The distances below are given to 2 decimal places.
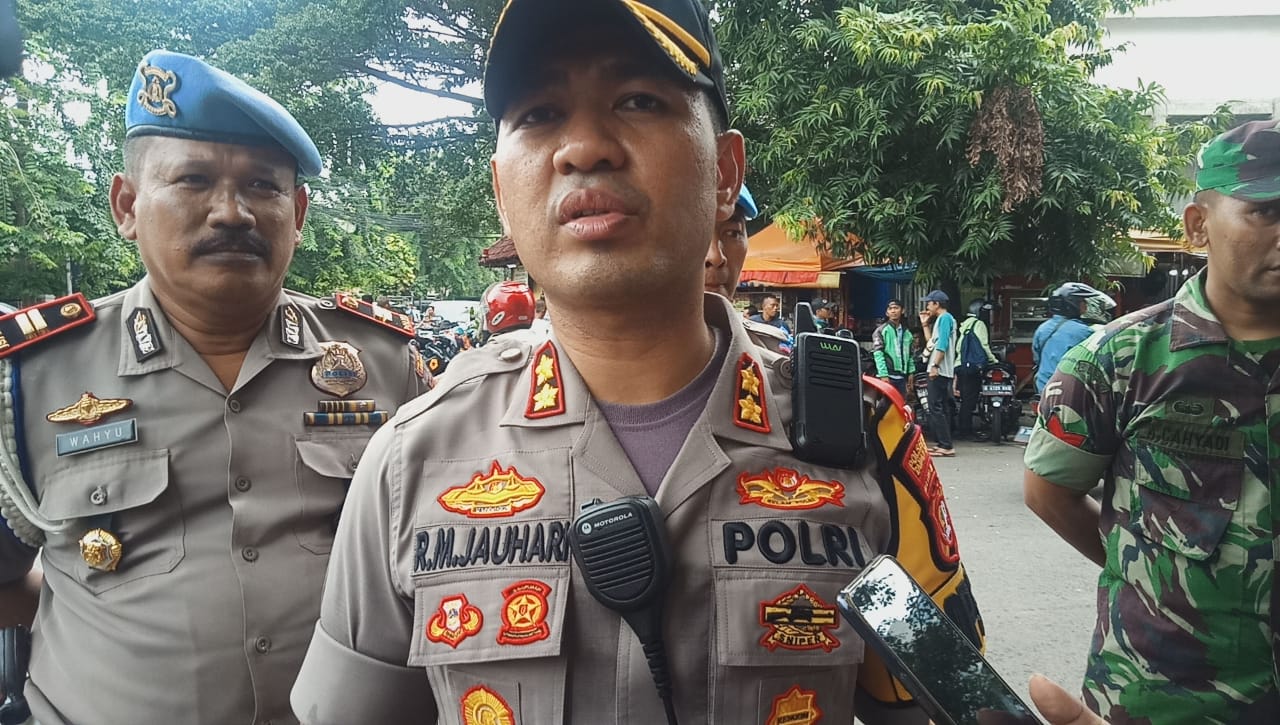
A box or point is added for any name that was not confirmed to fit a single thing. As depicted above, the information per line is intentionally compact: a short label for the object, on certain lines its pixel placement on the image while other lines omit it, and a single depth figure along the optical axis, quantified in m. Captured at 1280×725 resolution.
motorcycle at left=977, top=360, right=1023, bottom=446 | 9.39
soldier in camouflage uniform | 1.77
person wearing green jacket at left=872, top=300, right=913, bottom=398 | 9.56
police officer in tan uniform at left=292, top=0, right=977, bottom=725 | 1.11
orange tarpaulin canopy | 11.91
